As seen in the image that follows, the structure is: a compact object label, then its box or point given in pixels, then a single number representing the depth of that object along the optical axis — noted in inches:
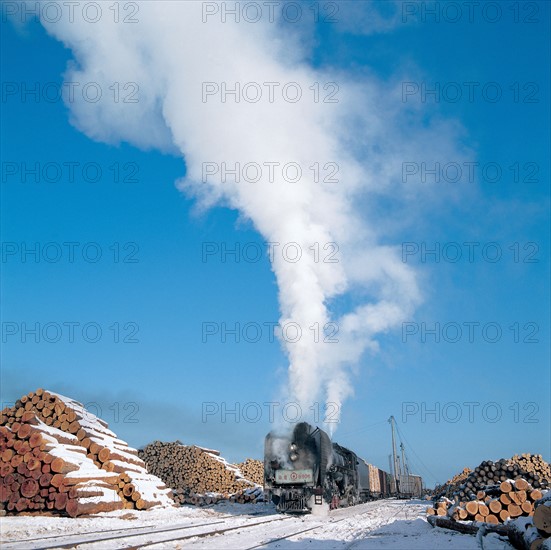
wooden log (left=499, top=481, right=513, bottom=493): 489.3
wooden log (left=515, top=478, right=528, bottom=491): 490.3
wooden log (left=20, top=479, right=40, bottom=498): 557.9
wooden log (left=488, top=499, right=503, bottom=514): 477.7
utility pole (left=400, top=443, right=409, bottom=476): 2834.6
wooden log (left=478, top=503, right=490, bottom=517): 475.2
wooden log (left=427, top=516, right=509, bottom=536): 405.1
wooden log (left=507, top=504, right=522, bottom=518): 474.0
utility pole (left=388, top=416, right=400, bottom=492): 2045.4
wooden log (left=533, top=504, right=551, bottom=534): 307.3
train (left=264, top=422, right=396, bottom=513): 695.1
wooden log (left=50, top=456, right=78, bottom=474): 560.1
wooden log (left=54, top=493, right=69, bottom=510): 545.0
